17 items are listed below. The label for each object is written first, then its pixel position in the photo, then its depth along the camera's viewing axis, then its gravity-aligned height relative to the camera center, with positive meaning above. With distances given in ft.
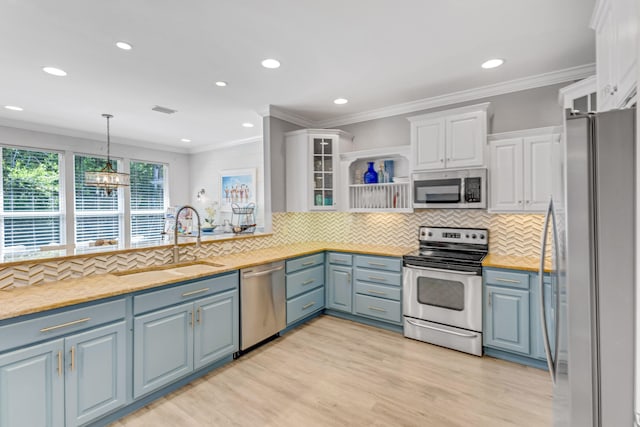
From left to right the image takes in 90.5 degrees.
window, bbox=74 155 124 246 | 18.44 +0.40
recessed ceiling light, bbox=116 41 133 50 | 8.07 +4.39
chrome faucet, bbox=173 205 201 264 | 9.76 -1.11
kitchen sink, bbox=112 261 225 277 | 8.75 -1.61
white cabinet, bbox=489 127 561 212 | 9.55 +1.26
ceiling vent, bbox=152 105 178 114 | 13.75 +4.67
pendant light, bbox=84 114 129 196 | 14.94 +1.78
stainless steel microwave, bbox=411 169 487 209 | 10.57 +0.78
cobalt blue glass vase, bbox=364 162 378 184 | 13.41 +1.54
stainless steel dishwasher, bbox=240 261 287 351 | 9.86 -2.95
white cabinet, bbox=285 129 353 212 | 13.64 +1.94
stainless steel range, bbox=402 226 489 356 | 9.86 -2.61
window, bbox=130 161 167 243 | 21.31 +1.08
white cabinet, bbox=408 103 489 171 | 10.40 +2.53
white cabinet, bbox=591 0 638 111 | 4.10 +2.42
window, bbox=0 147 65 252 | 15.99 +0.87
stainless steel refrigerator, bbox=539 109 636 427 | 3.37 -0.62
